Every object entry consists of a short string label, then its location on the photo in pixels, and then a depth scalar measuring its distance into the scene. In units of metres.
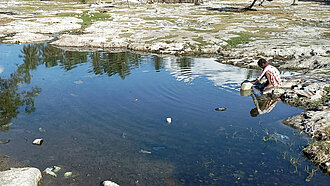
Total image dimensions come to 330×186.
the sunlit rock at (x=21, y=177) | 9.07
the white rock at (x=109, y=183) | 9.36
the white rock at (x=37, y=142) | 12.29
